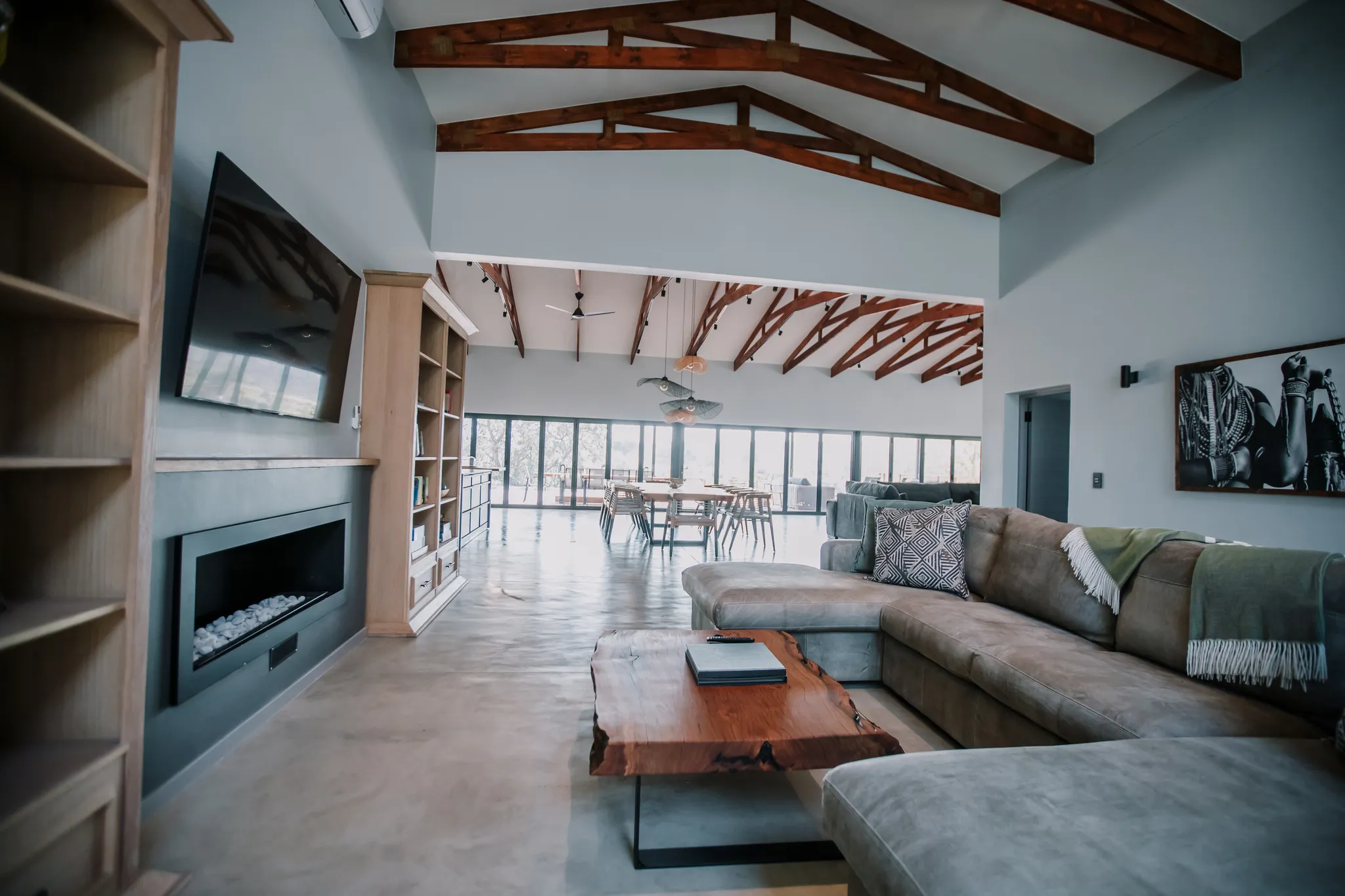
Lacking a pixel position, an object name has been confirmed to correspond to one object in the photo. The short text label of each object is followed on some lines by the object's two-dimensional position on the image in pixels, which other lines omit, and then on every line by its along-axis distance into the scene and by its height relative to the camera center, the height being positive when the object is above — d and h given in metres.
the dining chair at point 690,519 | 6.46 -0.60
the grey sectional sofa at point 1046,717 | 1.06 -0.62
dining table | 6.57 -0.36
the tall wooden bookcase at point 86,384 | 1.37 +0.13
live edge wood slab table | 1.50 -0.68
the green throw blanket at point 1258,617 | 1.70 -0.40
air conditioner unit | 2.62 +1.88
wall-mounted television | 2.01 +0.52
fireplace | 1.93 -0.62
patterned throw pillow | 3.04 -0.41
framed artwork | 3.16 +0.30
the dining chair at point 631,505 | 7.13 -0.53
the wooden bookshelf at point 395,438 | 3.57 +0.08
